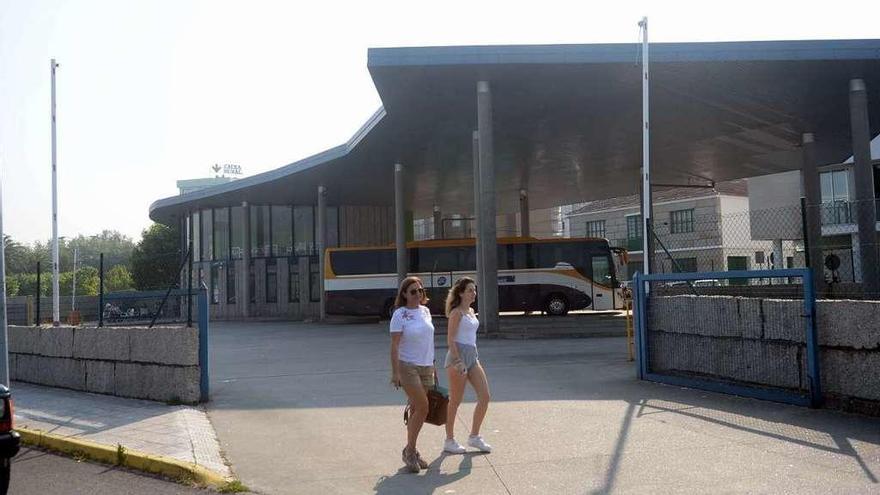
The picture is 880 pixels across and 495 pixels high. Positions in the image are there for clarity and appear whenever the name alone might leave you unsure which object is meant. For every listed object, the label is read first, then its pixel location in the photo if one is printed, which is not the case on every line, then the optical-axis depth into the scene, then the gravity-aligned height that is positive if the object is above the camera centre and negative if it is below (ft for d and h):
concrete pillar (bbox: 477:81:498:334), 63.05 +5.15
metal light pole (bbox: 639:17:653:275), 37.68 +3.97
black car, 18.10 -3.61
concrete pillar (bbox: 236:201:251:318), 119.44 +2.58
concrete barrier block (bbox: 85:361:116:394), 36.14 -4.43
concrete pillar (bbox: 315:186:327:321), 105.91 +8.01
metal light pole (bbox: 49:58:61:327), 46.52 +2.10
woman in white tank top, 22.67 -2.64
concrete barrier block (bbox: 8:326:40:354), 42.83 -2.99
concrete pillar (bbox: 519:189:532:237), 118.01 +9.81
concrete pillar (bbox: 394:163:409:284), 92.48 +5.81
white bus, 92.17 -0.09
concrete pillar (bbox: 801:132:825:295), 67.87 +7.41
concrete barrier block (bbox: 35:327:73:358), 39.37 -2.98
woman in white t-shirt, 21.02 -2.21
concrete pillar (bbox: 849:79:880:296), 58.70 +8.53
